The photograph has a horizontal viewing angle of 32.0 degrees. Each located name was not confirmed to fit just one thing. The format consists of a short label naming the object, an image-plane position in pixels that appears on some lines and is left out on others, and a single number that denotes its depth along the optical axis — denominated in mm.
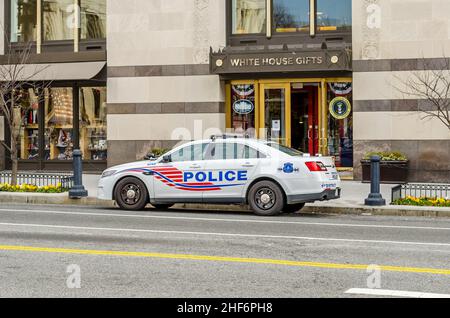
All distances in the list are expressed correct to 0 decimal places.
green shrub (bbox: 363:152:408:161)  21875
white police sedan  15141
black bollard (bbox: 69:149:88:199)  18203
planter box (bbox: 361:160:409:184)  21609
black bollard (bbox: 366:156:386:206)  16422
